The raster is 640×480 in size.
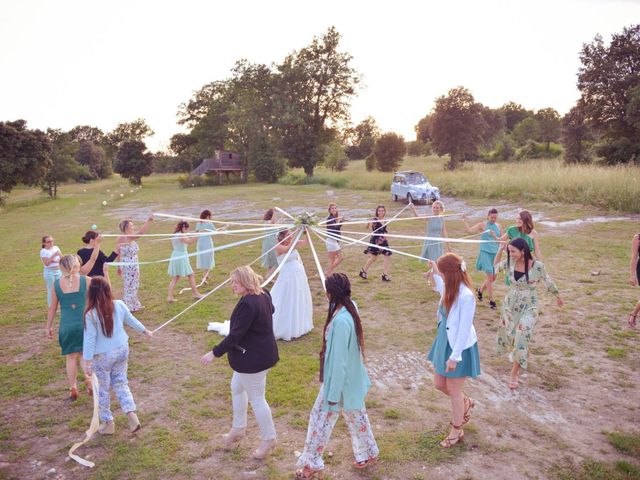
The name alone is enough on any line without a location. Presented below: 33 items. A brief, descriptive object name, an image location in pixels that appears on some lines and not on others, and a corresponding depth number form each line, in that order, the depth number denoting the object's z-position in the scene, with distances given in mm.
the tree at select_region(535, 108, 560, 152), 52906
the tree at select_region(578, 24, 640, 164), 28484
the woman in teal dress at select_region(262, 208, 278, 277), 9828
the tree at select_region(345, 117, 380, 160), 72062
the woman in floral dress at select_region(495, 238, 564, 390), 5250
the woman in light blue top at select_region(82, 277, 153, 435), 4434
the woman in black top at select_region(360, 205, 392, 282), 10516
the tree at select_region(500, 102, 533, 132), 81250
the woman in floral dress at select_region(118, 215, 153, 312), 7527
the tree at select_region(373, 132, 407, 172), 43438
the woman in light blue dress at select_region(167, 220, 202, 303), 9023
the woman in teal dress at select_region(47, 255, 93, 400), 4969
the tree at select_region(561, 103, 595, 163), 36594
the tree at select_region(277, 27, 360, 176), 48125
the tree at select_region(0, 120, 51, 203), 28078
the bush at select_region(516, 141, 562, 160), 45812
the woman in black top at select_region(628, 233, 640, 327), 6859
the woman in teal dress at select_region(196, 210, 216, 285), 10211
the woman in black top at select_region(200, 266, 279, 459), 3959
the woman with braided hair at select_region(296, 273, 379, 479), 3674
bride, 7082
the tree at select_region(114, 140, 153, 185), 55525
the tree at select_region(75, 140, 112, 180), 72000
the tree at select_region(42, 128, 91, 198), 38531
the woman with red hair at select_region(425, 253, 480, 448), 4020
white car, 25016
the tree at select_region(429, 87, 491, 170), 37938
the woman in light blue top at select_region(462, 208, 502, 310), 8383
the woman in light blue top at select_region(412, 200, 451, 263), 9641
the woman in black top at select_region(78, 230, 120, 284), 6414
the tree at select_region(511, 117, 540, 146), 58925
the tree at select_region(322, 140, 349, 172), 49750
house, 55938
